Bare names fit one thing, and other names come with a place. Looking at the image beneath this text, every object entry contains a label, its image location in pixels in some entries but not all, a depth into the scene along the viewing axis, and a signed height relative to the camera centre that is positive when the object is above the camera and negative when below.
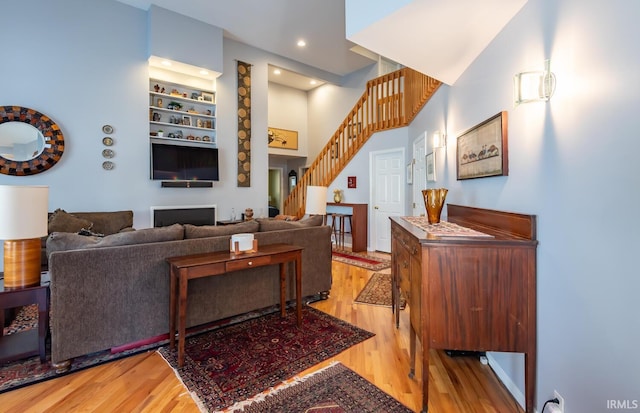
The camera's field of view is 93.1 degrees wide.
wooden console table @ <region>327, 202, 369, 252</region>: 6.29 -0.52
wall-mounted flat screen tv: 5.20 +0.72
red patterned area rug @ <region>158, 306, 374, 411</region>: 1.95 -1.17
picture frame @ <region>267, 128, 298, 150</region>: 8.58 +1.86
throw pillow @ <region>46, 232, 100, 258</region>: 2.16 -0.29
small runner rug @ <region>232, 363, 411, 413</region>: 1.75 -1.19
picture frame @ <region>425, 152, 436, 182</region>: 3.92 +0.49
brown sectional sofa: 2.10 -0.68
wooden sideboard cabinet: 1.66 -0.51
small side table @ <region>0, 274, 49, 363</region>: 2.06 -0.85
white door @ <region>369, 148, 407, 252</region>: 5.87 +0.22
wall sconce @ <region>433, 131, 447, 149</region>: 3.49 +0.74
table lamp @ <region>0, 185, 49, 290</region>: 2.06 -0.19
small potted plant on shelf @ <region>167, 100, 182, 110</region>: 5.50 +1.78
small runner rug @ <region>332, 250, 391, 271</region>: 5.10 -1.06
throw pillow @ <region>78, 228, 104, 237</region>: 3.68 -0.36
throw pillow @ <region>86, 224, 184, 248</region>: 2.29 -0.27
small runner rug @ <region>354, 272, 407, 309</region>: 3.49 -1.13
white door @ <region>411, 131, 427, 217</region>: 4.55 +0.49
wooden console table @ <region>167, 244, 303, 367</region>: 2.18 -0.50
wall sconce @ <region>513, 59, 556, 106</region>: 1.54 +0.60
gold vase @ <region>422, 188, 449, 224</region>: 2.42 -0.01
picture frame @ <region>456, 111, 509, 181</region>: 2.00 +0.40
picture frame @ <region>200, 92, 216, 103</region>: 5.82 +2.05
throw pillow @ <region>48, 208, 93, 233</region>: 3.85 -0.26
